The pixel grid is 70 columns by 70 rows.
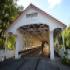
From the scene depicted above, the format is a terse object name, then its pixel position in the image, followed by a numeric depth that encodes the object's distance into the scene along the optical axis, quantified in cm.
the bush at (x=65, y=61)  599
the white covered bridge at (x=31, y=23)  717
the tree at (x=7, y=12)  791
